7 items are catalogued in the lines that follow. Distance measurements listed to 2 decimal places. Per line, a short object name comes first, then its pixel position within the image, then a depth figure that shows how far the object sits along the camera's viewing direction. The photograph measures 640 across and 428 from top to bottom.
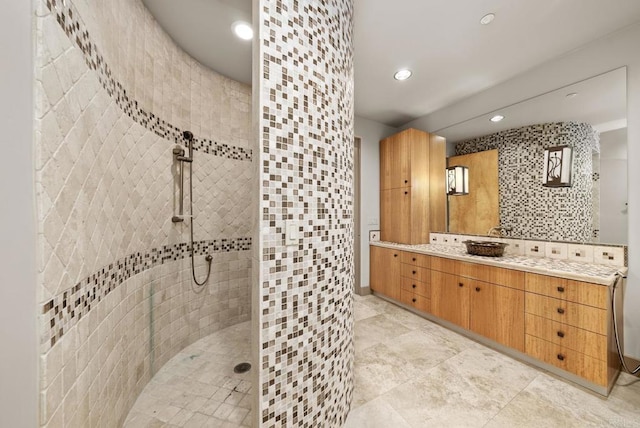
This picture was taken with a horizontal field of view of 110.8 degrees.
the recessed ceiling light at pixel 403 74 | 2.33
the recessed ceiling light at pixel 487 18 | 1.64
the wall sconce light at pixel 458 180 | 2.84
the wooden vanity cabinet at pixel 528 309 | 1.50
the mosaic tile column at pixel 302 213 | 0.96
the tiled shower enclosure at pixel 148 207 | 0.74
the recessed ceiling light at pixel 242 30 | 1.64
